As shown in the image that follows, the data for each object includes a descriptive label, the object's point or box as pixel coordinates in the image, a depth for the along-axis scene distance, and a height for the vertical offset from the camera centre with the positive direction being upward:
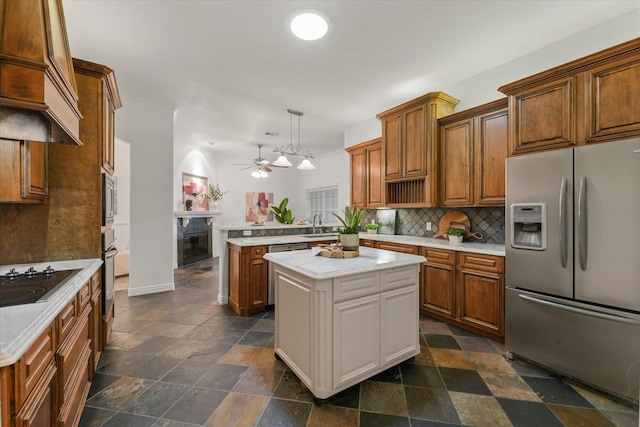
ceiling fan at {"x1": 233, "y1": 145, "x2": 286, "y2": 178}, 5.85 +1.05
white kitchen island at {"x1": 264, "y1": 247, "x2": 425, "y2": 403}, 1.76 -0.73
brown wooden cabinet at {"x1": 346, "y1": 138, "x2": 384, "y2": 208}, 4.38 +0.65
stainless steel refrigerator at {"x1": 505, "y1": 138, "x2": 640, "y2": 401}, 1.79 -0.36
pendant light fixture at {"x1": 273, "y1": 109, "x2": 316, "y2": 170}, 4.54 +0.91
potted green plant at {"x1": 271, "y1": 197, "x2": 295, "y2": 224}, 6.61 -0.08
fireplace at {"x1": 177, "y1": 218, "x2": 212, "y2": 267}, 6.35 -0.73
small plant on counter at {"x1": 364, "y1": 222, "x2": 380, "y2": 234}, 4.52 -0.26
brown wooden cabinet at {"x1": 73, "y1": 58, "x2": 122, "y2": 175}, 2.05 +0.84
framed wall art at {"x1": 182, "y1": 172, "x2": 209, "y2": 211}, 6.61 +0.50
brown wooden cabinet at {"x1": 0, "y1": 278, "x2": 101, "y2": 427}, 0.90 -0.69
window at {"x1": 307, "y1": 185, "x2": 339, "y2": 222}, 7.89 +0.32
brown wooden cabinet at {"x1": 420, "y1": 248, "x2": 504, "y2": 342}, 2.63 -0.82
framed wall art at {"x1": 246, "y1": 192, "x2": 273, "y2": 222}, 8.46 +0.19
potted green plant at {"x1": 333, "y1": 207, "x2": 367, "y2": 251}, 2.26 -0.18
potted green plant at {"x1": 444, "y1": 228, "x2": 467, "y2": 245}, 3.22 -0.26
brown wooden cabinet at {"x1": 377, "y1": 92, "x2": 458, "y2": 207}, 3.48 +0.88
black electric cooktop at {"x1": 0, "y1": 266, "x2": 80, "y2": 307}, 1.22 -0.39
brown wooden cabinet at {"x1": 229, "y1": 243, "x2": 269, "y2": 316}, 3.33 -0.84
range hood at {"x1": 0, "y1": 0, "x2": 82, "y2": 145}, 1.00 +0.56
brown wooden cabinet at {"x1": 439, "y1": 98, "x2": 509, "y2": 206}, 2.93 +0.67
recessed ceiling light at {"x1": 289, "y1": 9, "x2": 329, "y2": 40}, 2.20 +1.56
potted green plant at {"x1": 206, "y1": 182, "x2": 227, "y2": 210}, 7.39 +0.44
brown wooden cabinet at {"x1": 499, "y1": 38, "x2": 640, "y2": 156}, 1.90 +0.87
